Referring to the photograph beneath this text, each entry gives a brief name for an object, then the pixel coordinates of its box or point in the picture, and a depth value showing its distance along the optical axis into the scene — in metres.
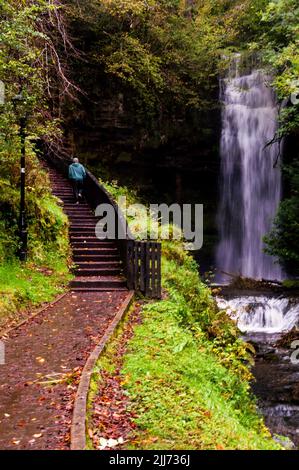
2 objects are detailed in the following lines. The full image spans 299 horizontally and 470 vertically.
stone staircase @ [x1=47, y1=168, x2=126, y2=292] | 13.76
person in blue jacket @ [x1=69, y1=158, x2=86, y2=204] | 20.14
